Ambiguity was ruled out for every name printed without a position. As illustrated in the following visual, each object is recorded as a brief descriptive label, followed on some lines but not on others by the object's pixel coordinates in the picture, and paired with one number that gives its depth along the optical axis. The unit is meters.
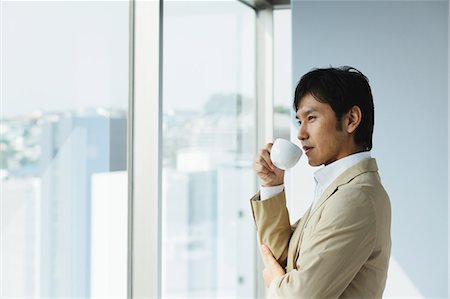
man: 1.60
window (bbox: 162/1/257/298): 3.07
